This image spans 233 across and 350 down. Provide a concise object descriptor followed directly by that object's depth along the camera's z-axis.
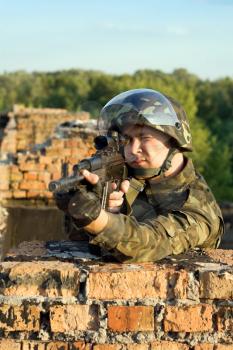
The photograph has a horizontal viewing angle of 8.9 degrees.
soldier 5.44
